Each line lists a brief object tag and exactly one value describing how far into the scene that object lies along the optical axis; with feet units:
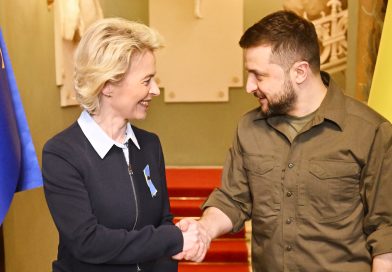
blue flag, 6.32
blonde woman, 5.28
